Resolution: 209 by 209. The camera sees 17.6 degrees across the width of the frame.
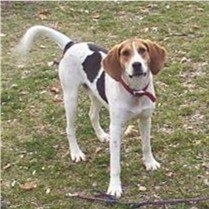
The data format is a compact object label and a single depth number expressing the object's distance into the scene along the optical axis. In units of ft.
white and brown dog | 14.94
